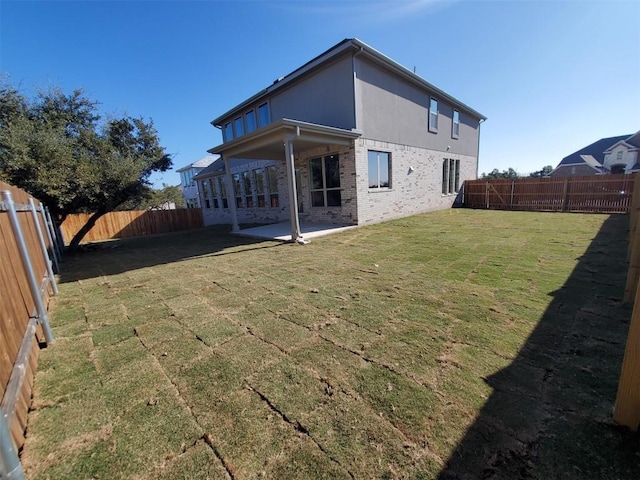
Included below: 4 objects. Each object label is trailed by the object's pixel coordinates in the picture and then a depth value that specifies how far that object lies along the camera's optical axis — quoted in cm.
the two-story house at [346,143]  855
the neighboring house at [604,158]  2838
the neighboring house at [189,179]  3037
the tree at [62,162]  727
